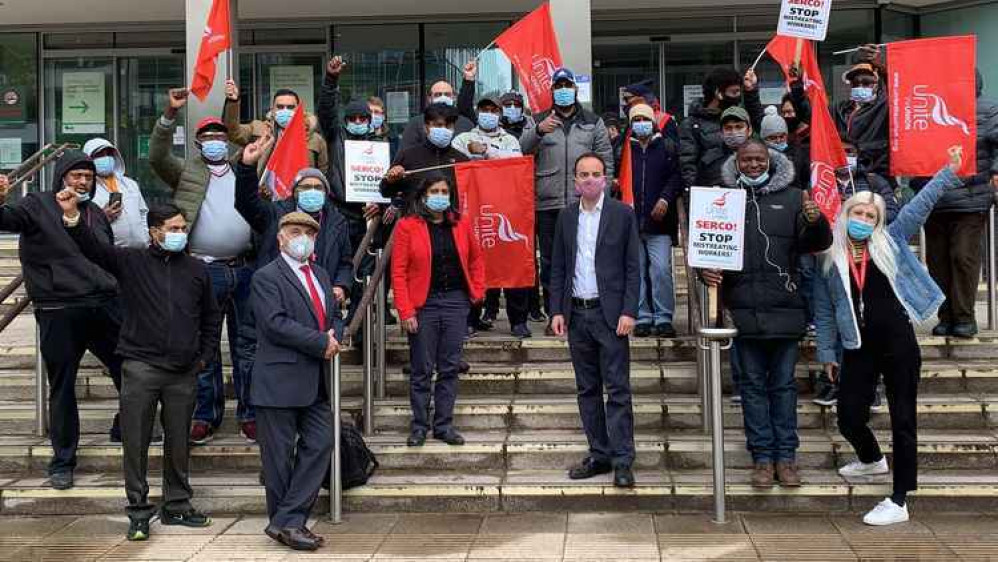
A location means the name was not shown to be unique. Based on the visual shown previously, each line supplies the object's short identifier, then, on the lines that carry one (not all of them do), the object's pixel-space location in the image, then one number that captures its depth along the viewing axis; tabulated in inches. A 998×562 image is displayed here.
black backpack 284.2
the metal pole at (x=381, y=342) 332.2
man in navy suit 286.0
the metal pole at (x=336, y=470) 273.4
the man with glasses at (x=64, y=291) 285.7
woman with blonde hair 265.7
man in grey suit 259.8
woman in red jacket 302.0
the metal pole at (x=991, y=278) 367.9
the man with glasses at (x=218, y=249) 311.1
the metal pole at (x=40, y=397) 324.2
